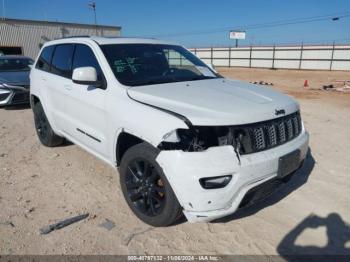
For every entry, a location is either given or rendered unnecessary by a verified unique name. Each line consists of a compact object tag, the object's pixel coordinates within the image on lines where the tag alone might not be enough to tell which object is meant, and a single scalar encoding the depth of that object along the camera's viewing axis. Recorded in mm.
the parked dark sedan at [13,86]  8773
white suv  2562
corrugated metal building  30219
